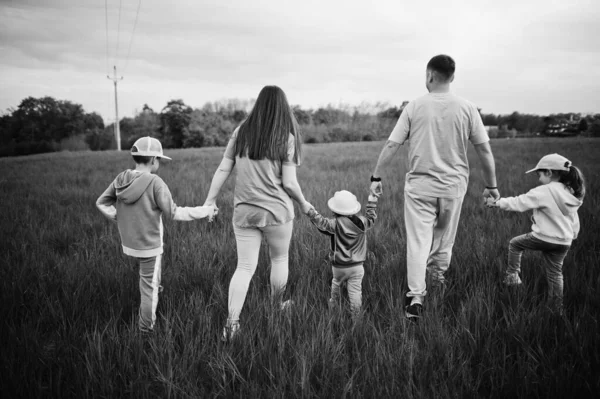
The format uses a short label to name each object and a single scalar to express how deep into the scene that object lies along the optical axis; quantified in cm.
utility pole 3621
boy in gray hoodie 243
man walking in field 286
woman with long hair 254
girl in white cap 274
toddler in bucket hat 273
